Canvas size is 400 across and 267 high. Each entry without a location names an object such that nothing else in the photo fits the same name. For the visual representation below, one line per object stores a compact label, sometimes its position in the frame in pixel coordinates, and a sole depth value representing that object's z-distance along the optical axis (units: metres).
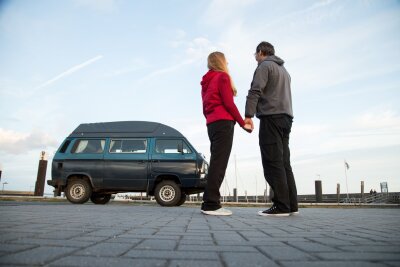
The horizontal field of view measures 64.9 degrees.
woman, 4.23
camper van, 8.52
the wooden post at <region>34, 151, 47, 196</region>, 18.00
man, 4.16
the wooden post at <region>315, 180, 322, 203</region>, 25.03
